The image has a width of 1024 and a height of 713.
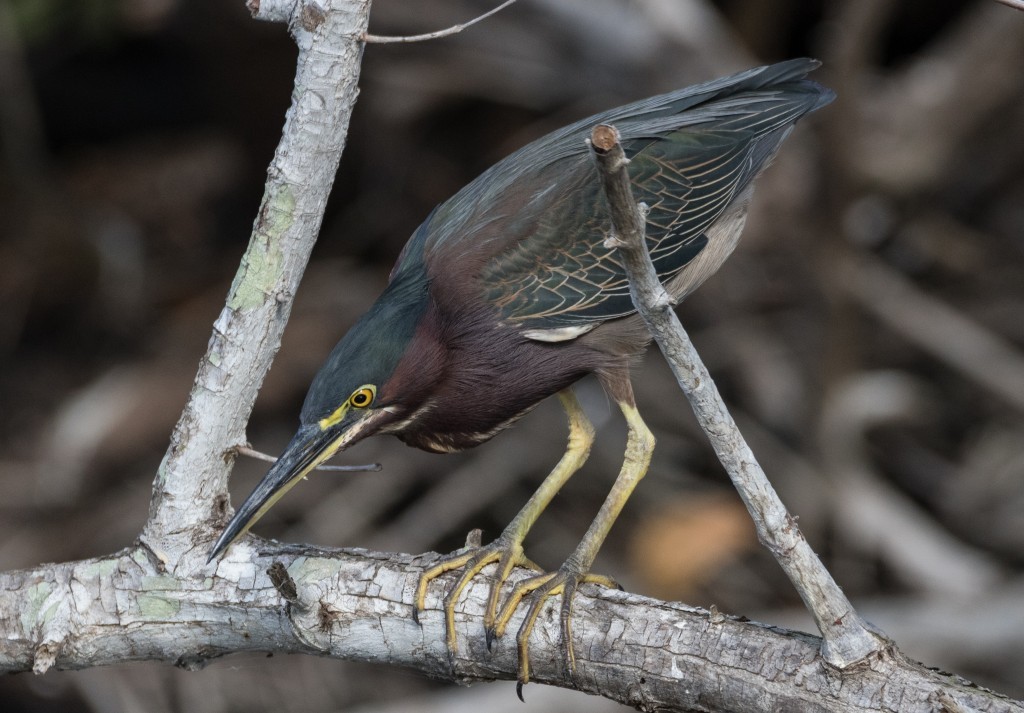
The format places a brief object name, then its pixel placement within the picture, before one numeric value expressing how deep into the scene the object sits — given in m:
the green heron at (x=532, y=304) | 5.44
